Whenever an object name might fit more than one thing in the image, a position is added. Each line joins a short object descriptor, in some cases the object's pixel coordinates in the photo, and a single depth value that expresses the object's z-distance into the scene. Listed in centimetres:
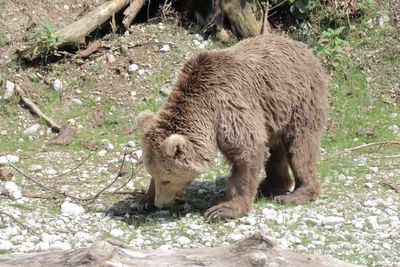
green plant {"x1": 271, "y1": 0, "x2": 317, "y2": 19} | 1995
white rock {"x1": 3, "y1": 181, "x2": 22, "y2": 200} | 1358
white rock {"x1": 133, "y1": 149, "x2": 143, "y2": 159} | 1617
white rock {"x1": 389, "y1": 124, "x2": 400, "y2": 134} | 1752
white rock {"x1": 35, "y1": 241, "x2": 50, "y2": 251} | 1115
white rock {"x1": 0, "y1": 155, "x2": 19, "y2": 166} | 1567
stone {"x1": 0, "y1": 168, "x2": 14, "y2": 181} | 1460
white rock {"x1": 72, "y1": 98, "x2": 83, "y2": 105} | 1825
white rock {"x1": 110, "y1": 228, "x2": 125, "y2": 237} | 1192
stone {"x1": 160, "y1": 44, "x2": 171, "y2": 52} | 1958
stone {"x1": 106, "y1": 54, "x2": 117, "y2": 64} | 1923
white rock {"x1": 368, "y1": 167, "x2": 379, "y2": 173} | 1506
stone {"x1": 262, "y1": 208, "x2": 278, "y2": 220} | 1263
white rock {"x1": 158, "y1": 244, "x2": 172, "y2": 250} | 1127
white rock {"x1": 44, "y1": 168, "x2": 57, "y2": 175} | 1514
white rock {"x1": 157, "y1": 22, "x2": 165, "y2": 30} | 2017
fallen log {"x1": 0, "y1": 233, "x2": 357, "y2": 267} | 766
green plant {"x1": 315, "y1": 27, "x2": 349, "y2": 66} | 1936
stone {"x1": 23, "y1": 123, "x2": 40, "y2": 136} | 1733
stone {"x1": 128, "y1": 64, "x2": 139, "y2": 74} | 1897
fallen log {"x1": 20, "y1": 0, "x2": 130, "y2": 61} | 1868
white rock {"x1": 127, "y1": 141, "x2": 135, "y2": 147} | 1677
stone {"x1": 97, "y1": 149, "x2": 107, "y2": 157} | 1633
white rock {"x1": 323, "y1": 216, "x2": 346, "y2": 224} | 1230
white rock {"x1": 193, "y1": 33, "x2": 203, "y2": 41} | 2000
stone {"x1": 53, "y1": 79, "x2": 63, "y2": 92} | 1843
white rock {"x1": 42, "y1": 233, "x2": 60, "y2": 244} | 1152
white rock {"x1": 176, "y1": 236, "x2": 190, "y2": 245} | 1159
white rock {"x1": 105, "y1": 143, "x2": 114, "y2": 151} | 1662
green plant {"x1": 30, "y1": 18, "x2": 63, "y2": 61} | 1845
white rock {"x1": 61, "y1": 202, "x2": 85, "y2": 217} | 1290
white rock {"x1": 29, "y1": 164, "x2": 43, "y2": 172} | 1522
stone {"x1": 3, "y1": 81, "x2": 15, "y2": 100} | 1805
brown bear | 1273
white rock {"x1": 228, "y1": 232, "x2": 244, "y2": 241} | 1170
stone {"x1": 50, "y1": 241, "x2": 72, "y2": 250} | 1115
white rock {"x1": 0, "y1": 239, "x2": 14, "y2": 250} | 1114
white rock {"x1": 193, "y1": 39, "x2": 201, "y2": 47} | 1981
